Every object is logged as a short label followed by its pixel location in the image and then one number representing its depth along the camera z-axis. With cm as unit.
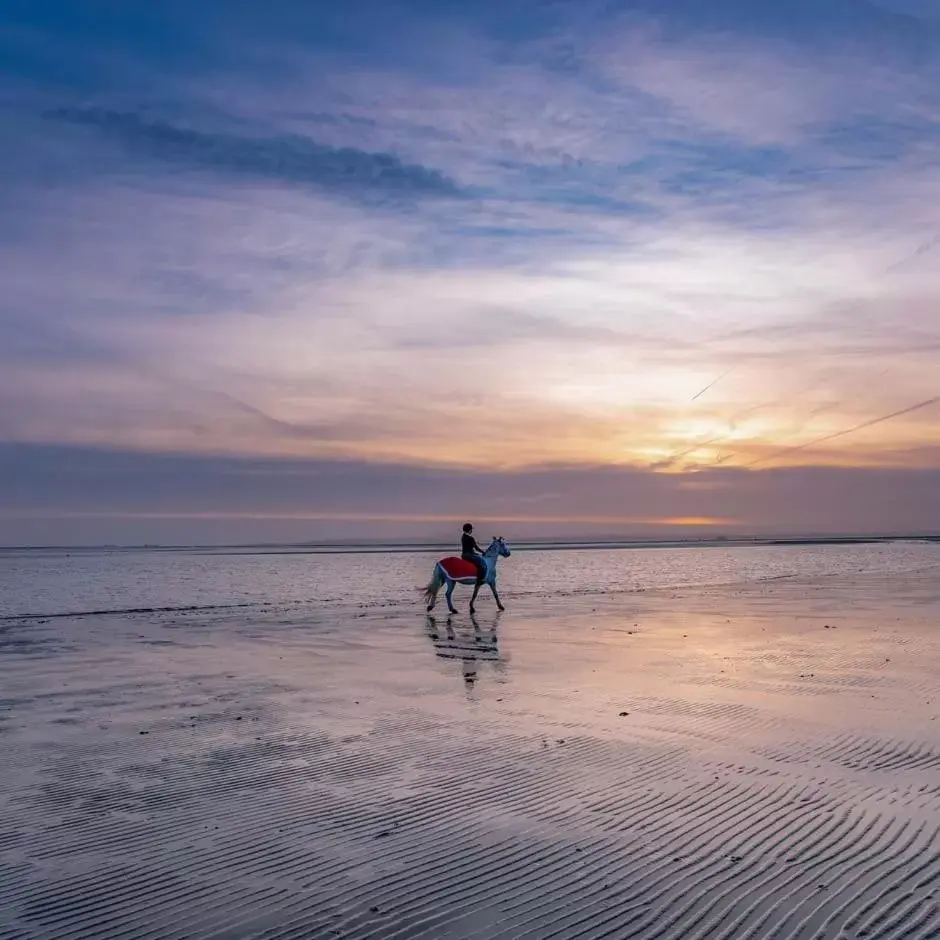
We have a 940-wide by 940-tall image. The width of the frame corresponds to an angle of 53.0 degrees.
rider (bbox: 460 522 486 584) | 2847
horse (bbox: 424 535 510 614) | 2775
